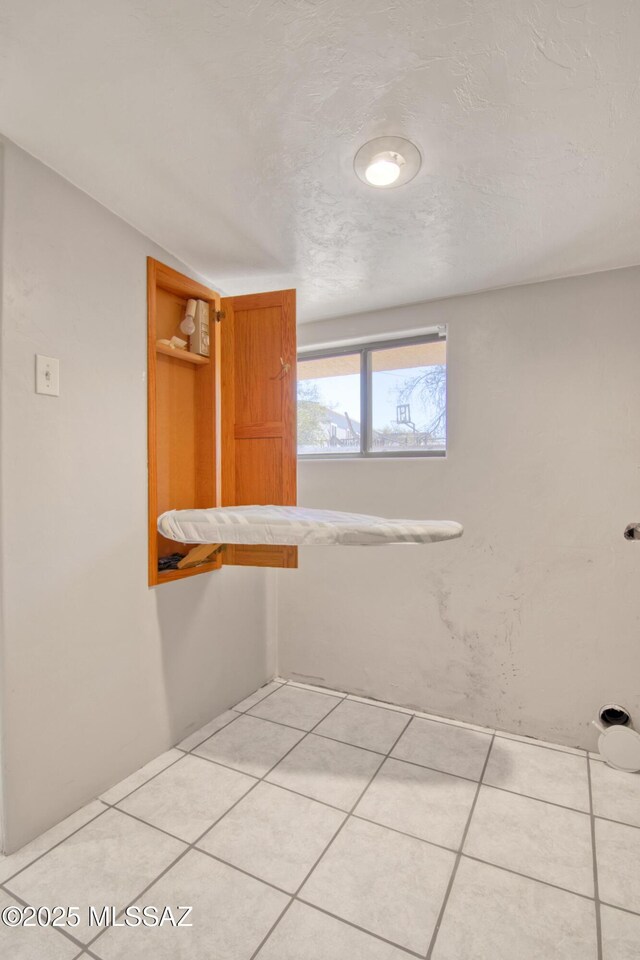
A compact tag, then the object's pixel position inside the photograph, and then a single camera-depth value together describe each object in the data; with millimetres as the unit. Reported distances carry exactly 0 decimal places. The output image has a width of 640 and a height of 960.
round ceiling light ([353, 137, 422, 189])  1435
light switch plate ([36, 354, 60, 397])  1595
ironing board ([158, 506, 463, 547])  1561
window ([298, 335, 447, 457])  2734
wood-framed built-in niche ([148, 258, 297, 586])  2285
